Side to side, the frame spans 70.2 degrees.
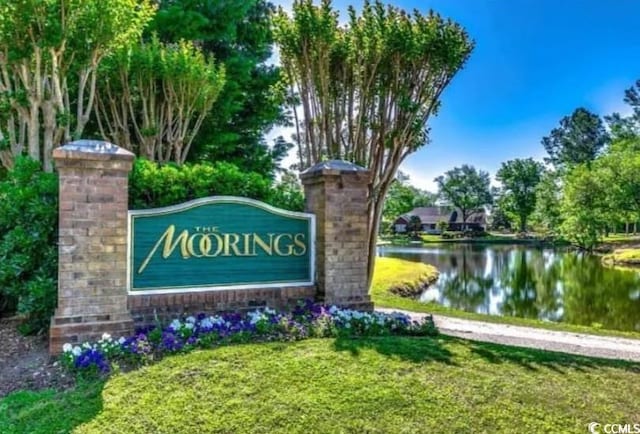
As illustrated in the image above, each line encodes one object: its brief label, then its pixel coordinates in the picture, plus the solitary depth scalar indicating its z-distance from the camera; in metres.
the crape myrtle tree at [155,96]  8.59
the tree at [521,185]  59.09
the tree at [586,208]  32.62
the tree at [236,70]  10.80
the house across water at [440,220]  64.44
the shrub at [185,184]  5.83
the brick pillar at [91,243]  4.72
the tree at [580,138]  55.09
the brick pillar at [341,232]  6.18
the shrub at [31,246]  5.21
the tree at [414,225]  62.72
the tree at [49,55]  5.97
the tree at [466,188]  66.00
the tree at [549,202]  45.86
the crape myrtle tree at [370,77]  8.22
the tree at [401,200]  61.16
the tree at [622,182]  29.62
